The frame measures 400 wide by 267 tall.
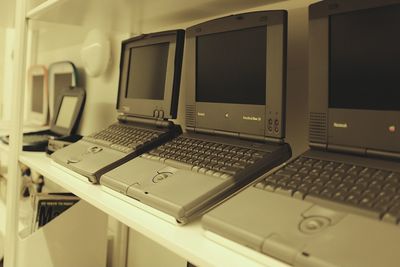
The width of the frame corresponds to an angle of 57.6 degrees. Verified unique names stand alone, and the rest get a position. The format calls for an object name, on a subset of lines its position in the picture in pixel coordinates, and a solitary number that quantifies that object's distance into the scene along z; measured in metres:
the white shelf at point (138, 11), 0.77
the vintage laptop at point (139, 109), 0.76
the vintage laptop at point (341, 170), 0.36
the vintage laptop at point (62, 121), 1.16
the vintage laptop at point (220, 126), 0.53
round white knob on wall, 1.28
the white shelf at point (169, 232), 0.40
